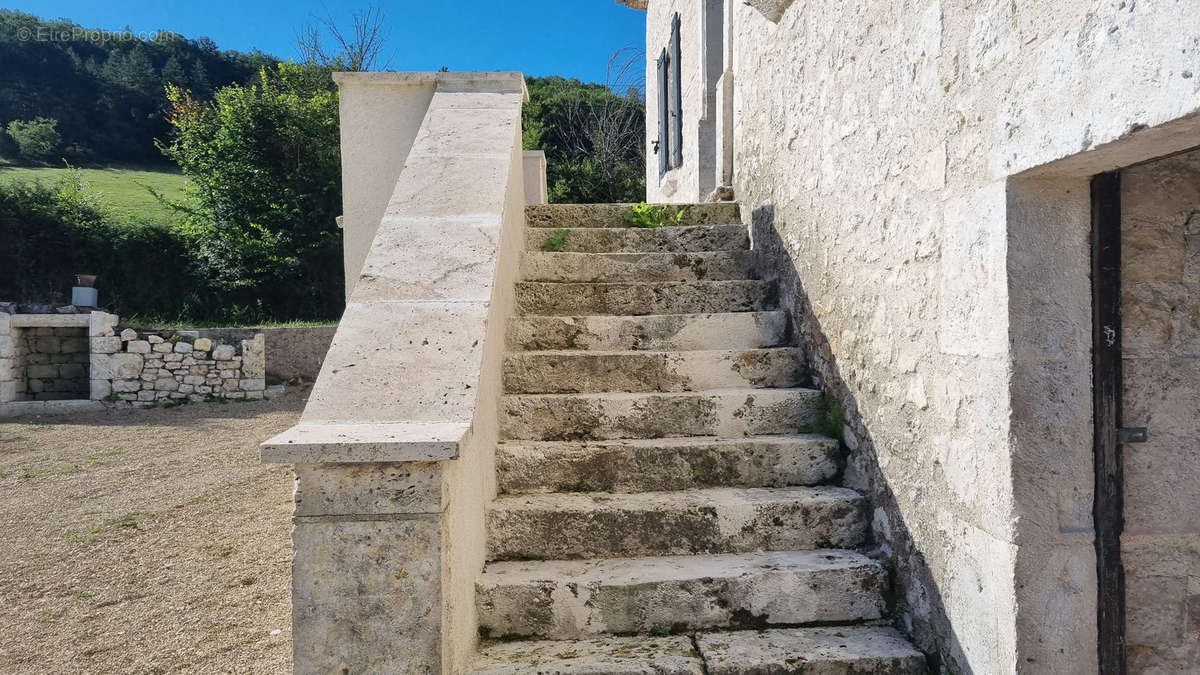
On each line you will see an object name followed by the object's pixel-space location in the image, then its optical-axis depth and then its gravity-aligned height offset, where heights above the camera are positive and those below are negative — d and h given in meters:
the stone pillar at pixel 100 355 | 9.02 -0.12
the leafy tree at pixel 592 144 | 14.23 +4.79
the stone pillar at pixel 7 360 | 8.71 -0.17
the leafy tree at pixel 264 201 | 13.04 +3.14
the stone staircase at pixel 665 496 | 1.85 -0.54
